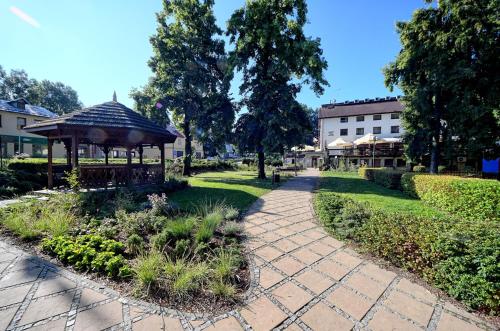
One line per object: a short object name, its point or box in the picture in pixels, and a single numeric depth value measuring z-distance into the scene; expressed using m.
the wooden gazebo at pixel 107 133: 8.49
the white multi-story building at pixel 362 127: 30.12
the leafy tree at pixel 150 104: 18.39
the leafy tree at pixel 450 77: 11.27
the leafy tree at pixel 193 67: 17.42
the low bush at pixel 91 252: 3.31
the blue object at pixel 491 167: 15.77
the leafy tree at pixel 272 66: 15.38
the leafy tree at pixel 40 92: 44.56
